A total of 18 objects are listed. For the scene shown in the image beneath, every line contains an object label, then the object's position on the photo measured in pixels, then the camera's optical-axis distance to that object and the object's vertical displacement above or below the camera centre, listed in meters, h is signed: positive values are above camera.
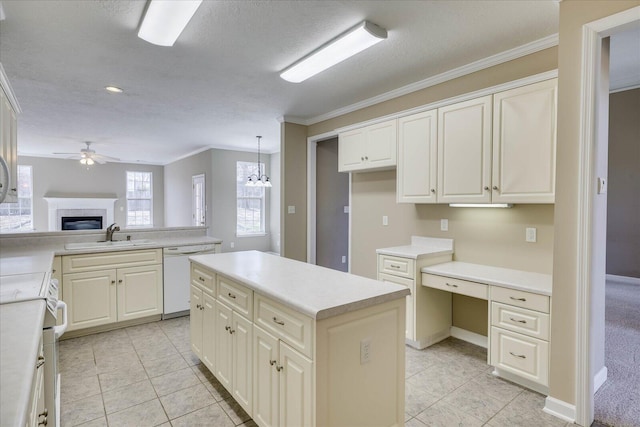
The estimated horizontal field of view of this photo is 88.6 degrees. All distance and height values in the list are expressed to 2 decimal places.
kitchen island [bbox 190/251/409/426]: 1.43 -0.69
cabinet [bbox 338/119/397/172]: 3.48 +0.67
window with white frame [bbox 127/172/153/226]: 9.76 +0.25
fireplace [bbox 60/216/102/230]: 8.56 -0.41
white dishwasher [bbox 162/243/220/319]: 3.78 -0.84
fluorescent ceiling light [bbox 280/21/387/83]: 2.36 +1.24
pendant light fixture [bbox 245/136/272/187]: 6.58 +0.49
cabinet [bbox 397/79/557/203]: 2.39 +0.48
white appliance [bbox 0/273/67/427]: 1.56 -0.54
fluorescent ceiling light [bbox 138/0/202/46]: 1.97 +1.21
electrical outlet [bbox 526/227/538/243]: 2.68 -0.23
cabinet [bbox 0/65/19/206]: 2.40 +0.61
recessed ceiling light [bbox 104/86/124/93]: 3.59 +1.32
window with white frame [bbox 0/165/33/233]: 7.99 -0.04
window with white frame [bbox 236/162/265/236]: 8.03 +0.08
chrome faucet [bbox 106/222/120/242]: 3.83 -0.28
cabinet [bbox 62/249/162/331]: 3.26 -0.84
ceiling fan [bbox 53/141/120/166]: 6.05 +0.93
